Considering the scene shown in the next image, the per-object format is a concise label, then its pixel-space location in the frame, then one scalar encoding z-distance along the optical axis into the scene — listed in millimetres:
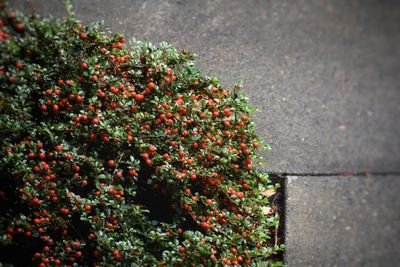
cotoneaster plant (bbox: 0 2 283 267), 4531
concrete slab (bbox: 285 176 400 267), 6203
